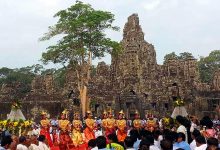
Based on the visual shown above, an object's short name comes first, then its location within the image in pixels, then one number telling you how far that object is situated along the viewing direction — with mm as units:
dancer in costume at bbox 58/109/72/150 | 14547
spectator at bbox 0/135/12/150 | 8516
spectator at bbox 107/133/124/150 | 8750
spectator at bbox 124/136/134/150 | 8273
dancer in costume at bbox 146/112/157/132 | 15996
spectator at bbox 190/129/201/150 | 8836
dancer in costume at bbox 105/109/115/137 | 16517
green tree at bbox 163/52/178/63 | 68875
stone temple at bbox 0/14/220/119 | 40562
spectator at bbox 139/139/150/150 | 6601
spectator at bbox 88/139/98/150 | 8992
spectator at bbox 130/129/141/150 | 8738
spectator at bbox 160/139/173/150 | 7035
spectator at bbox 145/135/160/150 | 8589
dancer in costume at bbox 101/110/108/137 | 16609
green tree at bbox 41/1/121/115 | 31981
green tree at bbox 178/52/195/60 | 71450
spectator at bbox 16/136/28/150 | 9116
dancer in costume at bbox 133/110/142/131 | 16578
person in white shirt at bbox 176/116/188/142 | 11288
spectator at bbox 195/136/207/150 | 8033
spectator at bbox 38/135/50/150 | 10917
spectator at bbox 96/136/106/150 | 8039
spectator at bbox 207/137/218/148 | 7016
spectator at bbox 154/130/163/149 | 11092
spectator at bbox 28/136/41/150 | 10273
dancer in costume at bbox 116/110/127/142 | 15805
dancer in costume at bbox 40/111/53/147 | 16031
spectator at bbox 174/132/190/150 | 8595
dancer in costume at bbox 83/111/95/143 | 15570
